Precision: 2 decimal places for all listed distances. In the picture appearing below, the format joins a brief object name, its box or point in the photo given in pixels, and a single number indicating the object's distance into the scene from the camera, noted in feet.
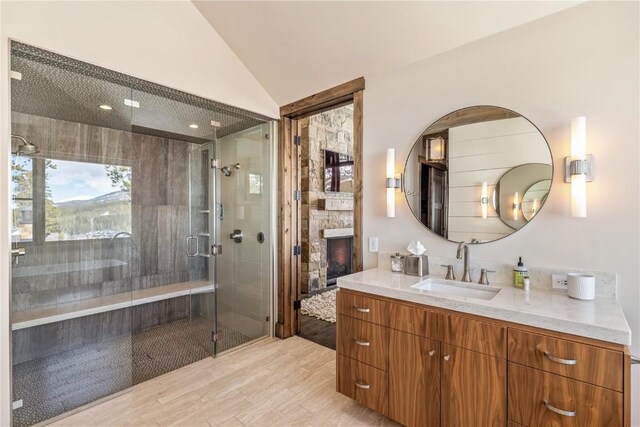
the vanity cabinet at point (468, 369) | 4.02
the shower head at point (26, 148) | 6.66
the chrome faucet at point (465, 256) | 6.62
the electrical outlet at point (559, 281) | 5.60
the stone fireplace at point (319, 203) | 15.70
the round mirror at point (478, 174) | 6.07
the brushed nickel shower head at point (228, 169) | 10.67
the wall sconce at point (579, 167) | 5.33
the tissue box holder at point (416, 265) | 7.12
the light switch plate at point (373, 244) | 8.37
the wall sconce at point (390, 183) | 7.84
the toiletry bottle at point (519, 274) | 5.93
